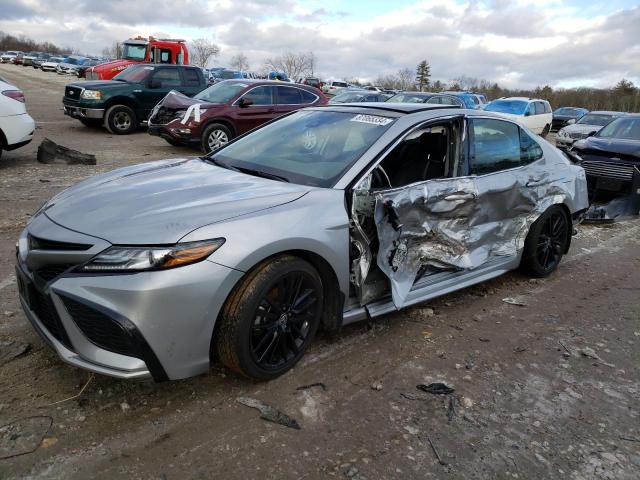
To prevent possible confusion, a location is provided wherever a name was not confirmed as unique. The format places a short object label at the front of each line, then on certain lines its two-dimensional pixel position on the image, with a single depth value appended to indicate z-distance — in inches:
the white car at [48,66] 2032.5
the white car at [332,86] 1389.8
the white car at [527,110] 732.0
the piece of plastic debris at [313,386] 115.5
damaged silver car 94.7
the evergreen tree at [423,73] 3229.6
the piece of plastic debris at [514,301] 171.6
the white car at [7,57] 2868.4
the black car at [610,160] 305.1
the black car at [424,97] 619.5
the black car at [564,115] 1141.1
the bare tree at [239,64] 2827.3
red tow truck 768.9
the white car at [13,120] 310.7
